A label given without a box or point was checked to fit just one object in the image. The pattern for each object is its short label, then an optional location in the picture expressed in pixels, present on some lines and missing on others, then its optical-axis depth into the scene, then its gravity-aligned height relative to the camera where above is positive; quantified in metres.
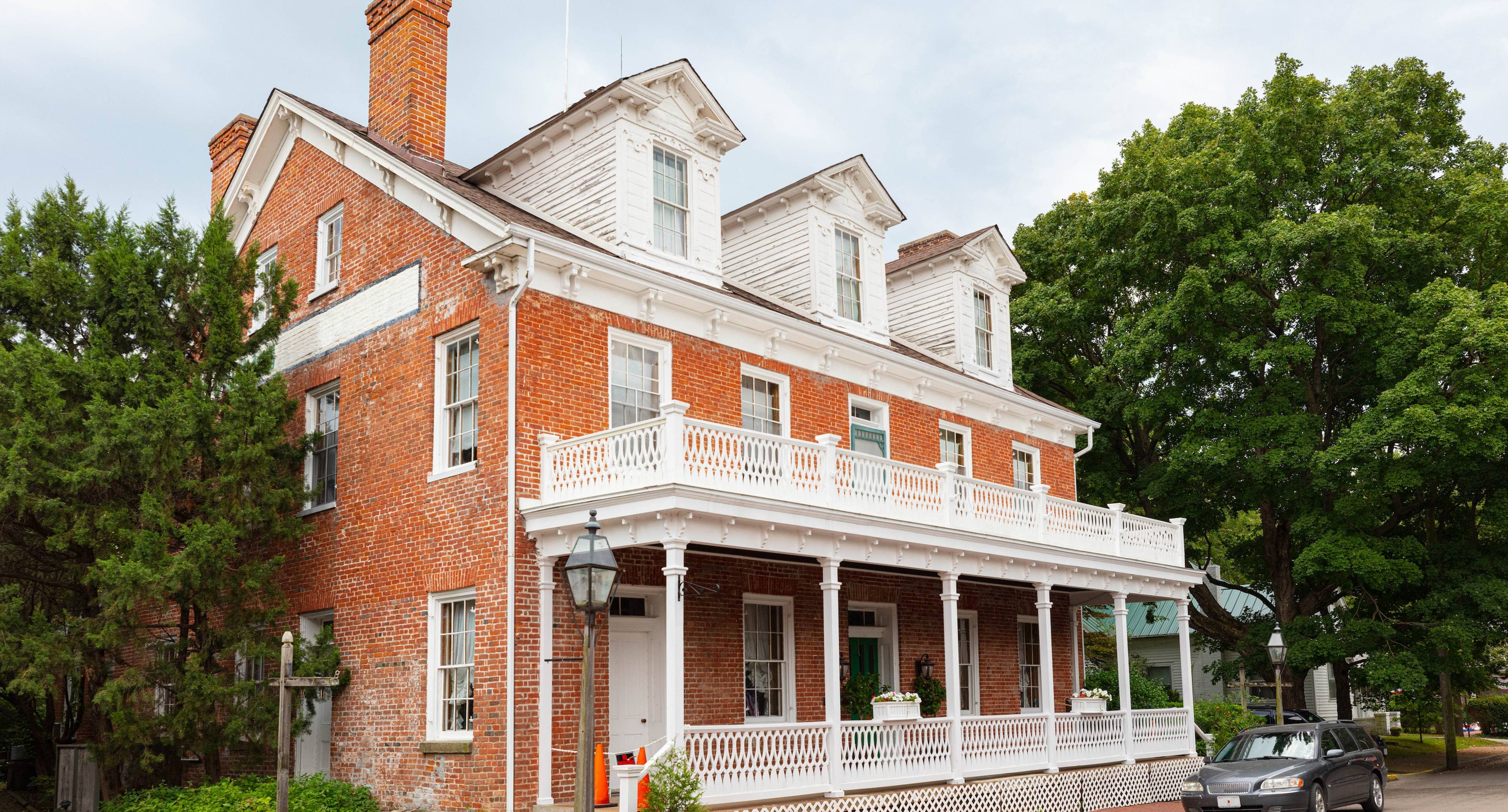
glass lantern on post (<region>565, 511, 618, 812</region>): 10.21 +0.08
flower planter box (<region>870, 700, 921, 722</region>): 16.52 -1.59
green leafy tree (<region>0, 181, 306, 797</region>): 15.83 +1.72
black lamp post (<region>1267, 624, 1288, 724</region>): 24.00 -1.24
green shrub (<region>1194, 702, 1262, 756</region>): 24.58 -2.65
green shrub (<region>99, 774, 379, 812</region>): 15.65 -2.53
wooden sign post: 13.68 -1.15
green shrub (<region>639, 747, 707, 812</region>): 12.65 -1.99
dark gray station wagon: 16.36 -2.56
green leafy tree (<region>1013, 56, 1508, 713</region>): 25.28 +5.45
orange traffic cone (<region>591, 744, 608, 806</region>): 13.66 -2.01
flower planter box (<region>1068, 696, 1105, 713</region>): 20.44 -1.90
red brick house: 14.78 +1.63
